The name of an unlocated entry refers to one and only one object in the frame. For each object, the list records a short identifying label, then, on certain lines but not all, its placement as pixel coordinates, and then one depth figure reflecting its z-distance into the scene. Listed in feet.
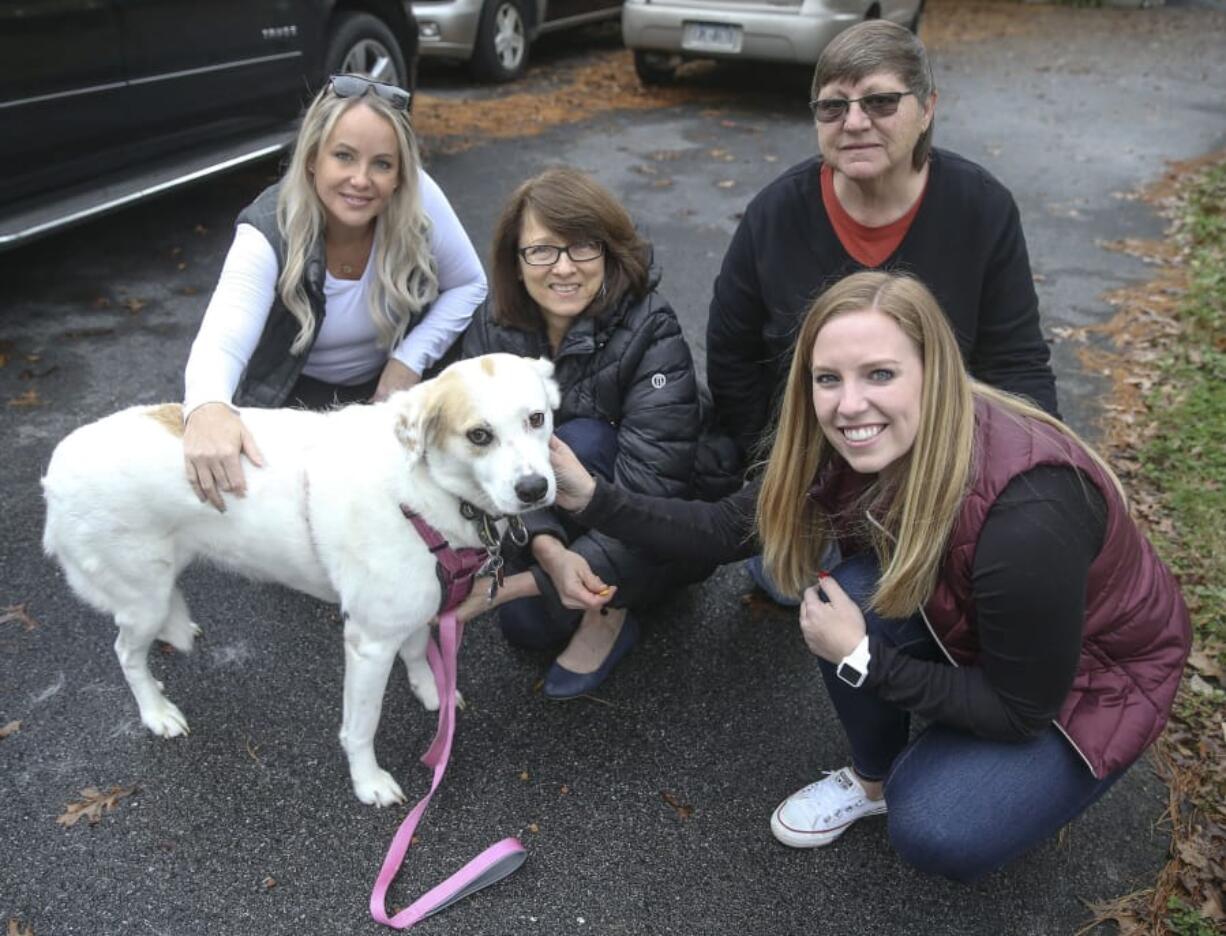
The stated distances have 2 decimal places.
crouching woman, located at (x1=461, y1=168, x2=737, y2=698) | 9.48
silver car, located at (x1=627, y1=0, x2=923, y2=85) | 29.60
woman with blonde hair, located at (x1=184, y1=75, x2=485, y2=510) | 9.79
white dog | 8.31
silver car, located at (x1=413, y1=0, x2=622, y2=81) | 29.84
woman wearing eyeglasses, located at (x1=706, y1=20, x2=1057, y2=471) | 9.09
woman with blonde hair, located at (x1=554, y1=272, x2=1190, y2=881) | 6.82
